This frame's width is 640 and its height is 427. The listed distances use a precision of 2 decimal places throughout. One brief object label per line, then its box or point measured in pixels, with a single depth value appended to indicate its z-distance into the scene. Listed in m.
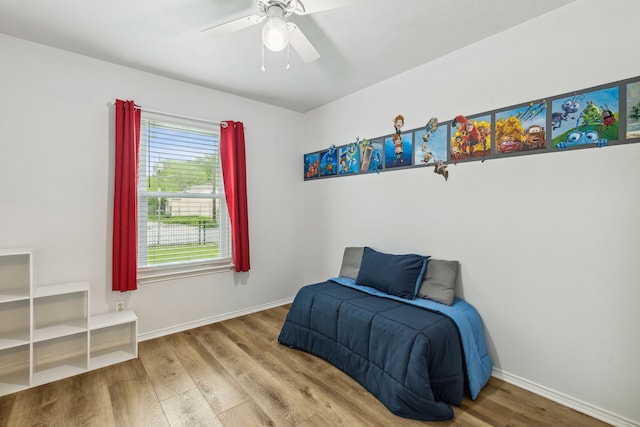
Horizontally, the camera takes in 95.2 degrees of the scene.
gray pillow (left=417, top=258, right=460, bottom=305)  2.32
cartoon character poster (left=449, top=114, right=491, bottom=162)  2.29
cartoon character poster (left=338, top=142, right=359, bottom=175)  3.34
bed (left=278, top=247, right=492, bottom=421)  1.82
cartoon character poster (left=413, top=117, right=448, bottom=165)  2.56
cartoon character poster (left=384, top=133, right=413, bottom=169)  2.81
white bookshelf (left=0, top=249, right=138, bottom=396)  2.13
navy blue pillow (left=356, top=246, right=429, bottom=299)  2.43
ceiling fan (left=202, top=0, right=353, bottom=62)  1.58
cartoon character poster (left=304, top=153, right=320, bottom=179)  3.84
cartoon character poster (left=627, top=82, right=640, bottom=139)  1.68
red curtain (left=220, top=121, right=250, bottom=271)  3.29
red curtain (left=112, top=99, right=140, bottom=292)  2.60
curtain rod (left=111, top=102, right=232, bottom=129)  2.80
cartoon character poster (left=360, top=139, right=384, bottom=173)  3.08
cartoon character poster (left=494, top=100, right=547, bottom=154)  2.03
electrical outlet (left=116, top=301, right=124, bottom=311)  2.70
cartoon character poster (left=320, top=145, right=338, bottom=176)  3.60
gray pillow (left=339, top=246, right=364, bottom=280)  3.06
